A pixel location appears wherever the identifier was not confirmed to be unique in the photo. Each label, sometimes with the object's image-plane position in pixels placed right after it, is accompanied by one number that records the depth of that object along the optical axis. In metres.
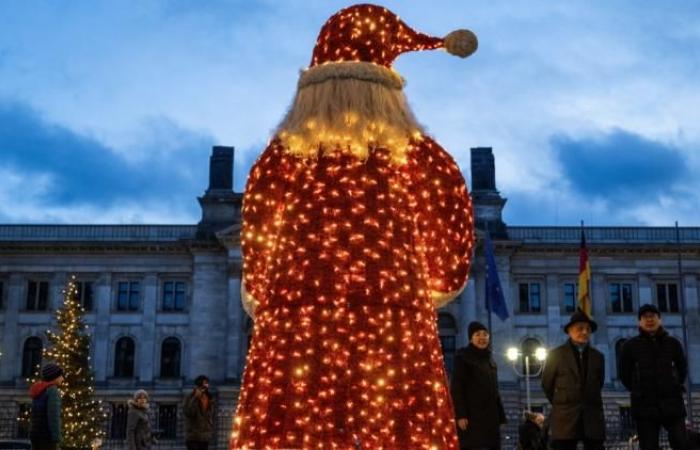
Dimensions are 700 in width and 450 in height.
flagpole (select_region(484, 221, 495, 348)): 28.42
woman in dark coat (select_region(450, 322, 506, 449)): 8.62
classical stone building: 43.22
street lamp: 40.72
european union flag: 28.80
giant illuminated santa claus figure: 6.64
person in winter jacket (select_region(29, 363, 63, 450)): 10.41
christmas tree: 29.19
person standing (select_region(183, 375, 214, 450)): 13.44
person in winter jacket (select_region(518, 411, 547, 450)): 15.09
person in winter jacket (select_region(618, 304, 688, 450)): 7.99
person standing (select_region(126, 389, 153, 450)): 13.26
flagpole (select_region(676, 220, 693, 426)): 37.86
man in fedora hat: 8.02
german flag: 25.31
